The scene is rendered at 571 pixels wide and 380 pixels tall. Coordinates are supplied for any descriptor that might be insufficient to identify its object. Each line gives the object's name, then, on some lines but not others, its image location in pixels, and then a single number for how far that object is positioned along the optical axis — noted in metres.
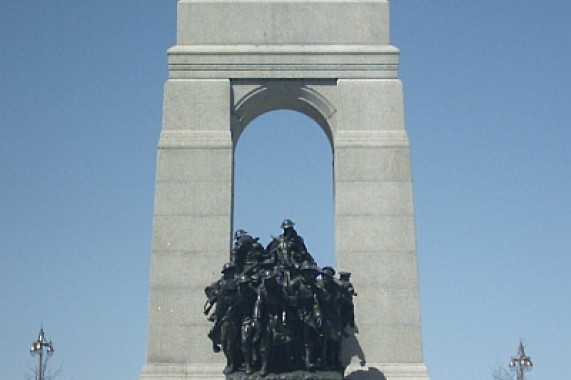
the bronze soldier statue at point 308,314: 22.56
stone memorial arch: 24.77
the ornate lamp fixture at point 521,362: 38.09
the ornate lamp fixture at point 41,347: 37.25
